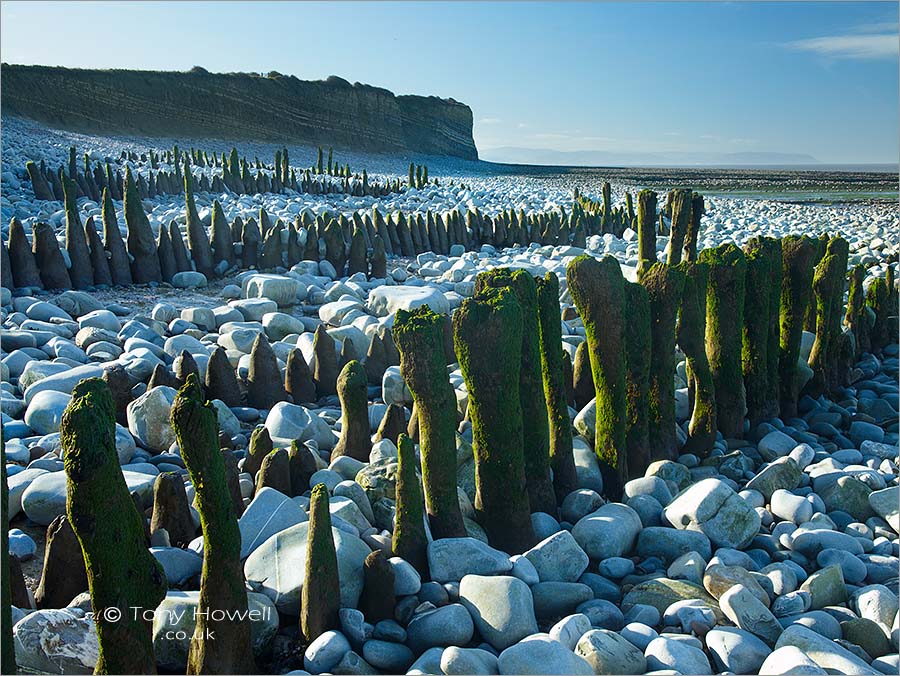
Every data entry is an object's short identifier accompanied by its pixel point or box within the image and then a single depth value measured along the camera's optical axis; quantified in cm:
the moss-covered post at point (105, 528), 266
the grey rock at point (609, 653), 301
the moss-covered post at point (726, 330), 555
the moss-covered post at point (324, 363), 650
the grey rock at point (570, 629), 316
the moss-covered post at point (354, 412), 490
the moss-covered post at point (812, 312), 765
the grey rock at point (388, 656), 308
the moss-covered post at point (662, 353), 503
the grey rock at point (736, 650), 314
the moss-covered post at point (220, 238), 1168
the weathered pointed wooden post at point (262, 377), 621
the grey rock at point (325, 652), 301
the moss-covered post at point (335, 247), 1162
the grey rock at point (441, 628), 320
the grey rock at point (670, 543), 411
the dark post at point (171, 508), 382
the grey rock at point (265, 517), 382
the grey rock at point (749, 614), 335
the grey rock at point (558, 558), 381
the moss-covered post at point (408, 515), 362
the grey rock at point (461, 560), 363
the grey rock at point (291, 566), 336
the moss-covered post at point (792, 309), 638
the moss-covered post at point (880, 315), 852
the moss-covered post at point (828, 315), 673
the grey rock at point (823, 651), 301
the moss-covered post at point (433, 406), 373
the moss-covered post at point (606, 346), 461
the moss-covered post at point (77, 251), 998
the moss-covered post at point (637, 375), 487
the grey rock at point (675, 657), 302
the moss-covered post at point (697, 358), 541
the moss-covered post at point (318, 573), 317
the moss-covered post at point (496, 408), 384
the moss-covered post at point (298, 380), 632
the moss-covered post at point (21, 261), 932
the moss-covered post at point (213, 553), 285
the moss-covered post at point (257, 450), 462
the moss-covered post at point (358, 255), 1158
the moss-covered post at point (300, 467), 448
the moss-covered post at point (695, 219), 827
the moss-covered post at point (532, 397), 434
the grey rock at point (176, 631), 306
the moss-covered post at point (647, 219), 864
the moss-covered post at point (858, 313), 782
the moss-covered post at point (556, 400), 464
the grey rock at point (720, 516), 421
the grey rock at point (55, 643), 291
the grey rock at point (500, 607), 325
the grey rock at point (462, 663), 289
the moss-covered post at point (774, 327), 607
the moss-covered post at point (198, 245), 1130
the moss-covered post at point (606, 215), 1838
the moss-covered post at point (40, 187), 1776
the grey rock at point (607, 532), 408
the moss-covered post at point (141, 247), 1065
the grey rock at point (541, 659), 291
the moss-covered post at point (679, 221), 848
